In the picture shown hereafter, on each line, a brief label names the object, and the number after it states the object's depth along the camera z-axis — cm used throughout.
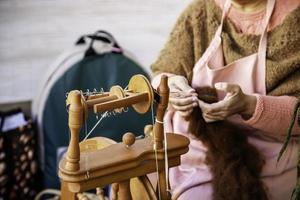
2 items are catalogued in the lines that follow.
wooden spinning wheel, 167
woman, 209
